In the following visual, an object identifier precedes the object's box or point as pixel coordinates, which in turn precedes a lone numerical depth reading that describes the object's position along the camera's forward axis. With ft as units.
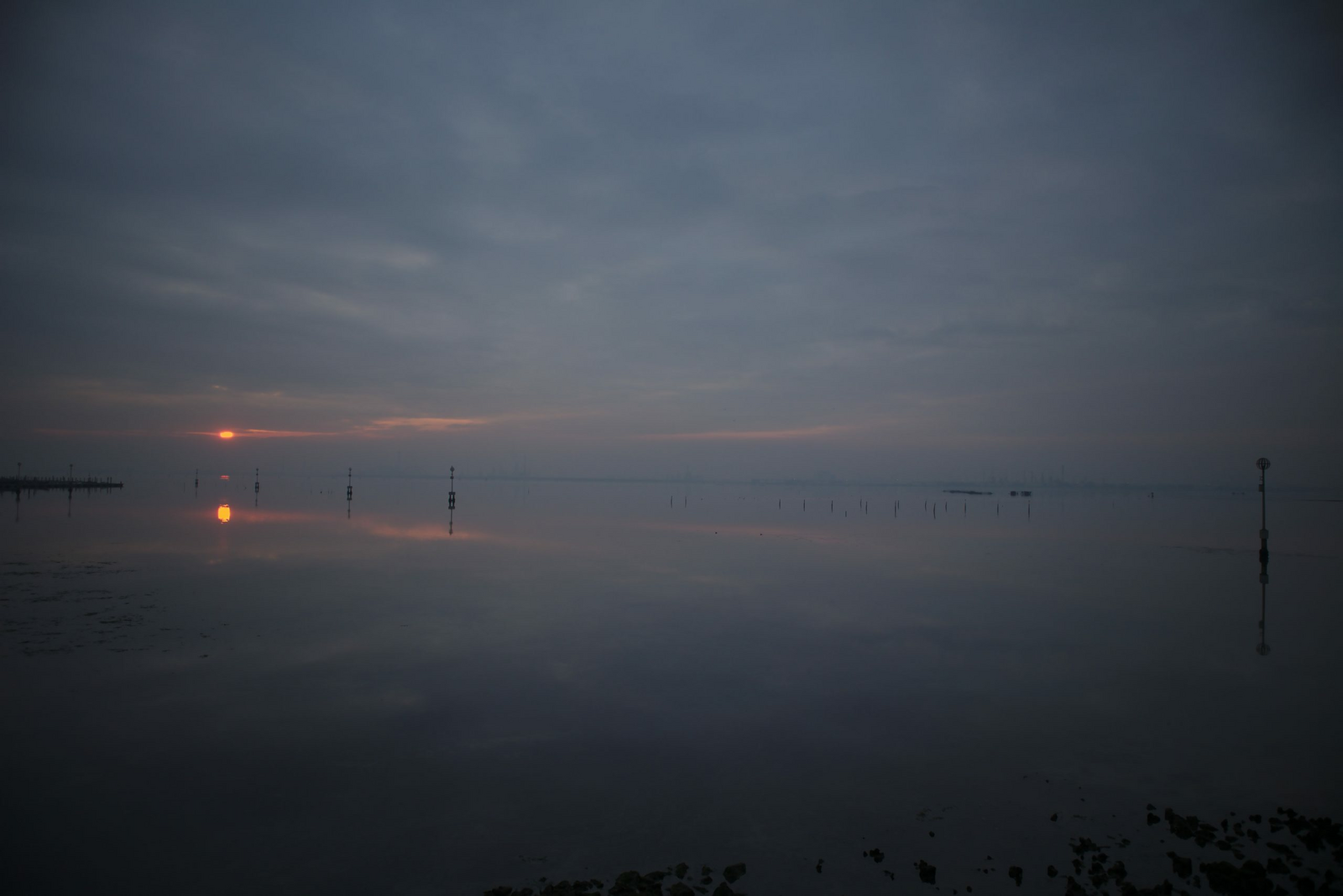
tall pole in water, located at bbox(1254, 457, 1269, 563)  92.53
